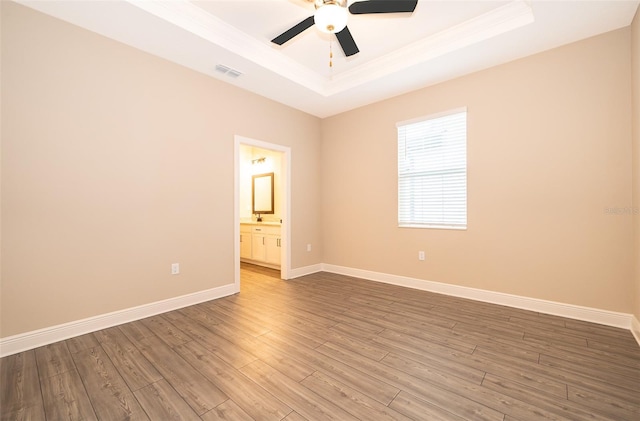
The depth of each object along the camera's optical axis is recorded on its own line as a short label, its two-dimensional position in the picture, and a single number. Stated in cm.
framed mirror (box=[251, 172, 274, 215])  580
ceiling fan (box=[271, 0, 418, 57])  200
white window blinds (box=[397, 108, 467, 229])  358
